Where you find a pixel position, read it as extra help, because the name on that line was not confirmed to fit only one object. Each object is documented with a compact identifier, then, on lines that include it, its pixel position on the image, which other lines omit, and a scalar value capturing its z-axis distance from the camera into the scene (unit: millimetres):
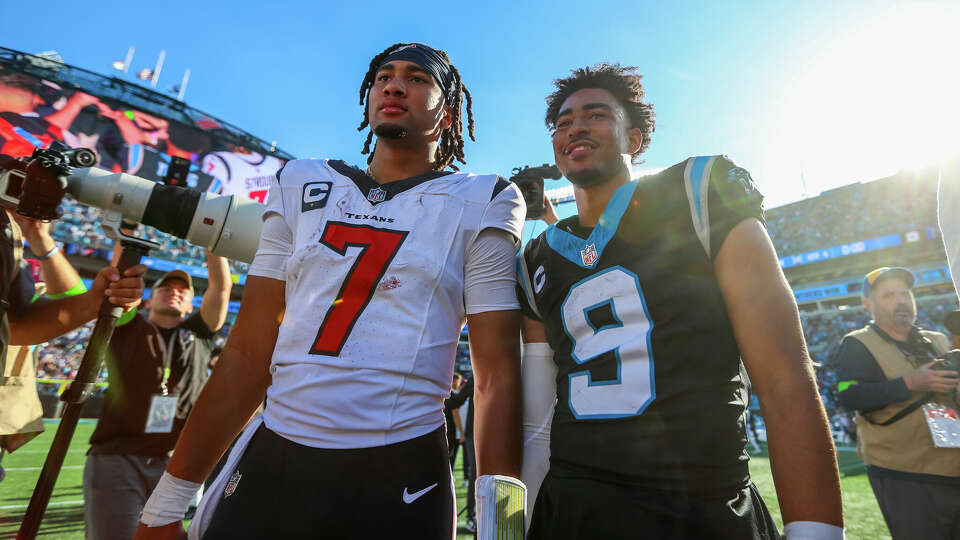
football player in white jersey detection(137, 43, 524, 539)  1320
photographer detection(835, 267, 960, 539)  2707
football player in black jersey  1177
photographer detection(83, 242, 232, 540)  3027
